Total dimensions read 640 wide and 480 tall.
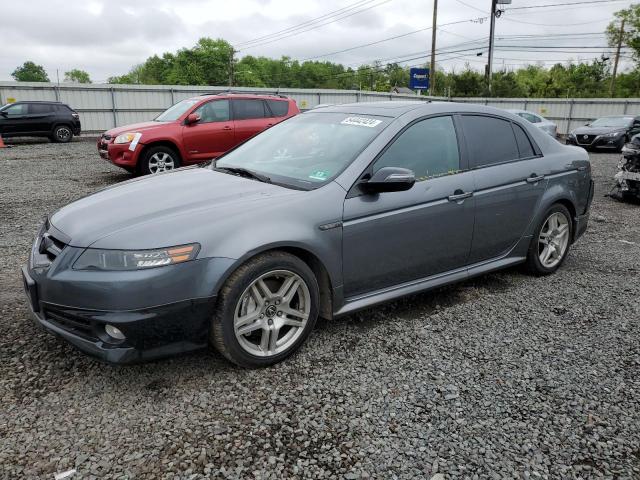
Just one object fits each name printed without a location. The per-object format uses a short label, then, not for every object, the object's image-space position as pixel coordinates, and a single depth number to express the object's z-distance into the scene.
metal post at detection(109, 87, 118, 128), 23.33
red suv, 9.64
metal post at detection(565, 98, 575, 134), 29.27
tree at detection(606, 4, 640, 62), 52.84
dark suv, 17.36
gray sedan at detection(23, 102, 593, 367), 2.66
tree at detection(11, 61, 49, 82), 125.04
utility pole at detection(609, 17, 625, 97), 56.00
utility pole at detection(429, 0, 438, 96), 35.09
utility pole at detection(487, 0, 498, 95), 31.95
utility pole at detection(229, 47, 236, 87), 74.40
